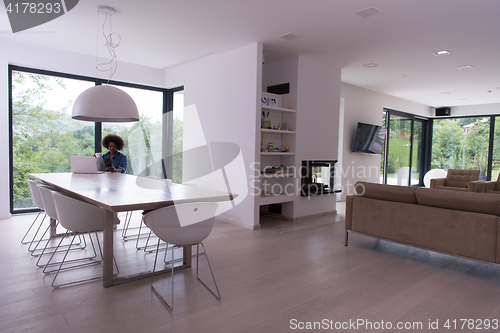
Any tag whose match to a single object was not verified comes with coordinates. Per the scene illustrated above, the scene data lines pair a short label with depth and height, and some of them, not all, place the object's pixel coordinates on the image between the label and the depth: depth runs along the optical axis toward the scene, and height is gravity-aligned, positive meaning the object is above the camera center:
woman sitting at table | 4.89 -0.08
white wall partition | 4.70 +0.86
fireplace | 5.45 -0.40
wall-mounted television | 7.43 +0.41
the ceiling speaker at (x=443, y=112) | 10.30 +1.50
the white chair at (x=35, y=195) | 3.43 -0.51
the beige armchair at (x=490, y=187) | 6.25 -0.55
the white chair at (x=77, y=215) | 2.67 -0.56
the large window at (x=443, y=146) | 9.28 +0.37
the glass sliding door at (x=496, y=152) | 9.53 +0.21
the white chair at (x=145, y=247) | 3.58 -1.11
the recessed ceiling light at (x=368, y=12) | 3.40 +1.55
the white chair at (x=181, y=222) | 2.28 -0.51
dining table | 2.31 -0.36
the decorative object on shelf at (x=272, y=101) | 5.10 +0.83
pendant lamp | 3.33 +0.49
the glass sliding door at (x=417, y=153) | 10.24 +0.14
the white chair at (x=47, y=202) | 2.98 -0.51
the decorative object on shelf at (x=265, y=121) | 5.02 +0.51
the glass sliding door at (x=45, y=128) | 5.12 +0.36
